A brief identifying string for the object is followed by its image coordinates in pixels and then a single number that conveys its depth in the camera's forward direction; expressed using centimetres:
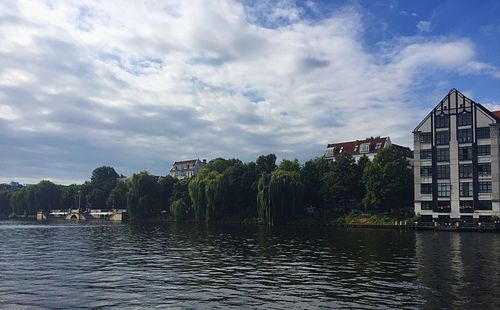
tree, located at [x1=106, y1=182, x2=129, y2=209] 18912
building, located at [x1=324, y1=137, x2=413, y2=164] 15112
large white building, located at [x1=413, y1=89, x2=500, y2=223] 10050
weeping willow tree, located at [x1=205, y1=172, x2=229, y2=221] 12362
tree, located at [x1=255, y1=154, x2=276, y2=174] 14250
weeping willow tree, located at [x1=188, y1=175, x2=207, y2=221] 12550
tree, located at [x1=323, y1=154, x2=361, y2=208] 11612
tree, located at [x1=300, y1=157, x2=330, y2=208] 12356
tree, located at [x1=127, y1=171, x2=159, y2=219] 15000
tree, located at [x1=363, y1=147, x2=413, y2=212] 10594
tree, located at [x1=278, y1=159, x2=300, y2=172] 13568
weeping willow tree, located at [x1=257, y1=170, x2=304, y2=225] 11206
